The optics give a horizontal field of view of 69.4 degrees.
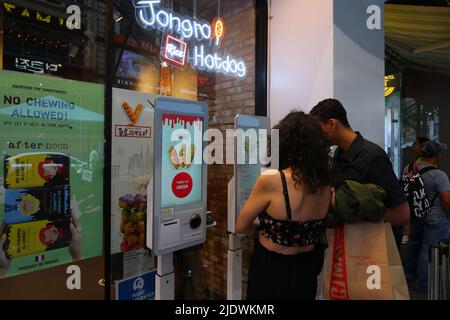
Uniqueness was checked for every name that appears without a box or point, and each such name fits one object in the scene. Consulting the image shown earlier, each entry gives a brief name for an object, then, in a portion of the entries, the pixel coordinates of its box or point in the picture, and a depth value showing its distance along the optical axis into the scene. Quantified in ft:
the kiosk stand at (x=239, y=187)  6.86
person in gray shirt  11.27
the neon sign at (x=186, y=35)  8.30
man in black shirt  5.85
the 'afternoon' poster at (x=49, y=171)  6.63
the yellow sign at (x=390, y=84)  19.69
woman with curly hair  5.13
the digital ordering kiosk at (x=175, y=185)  5.66
